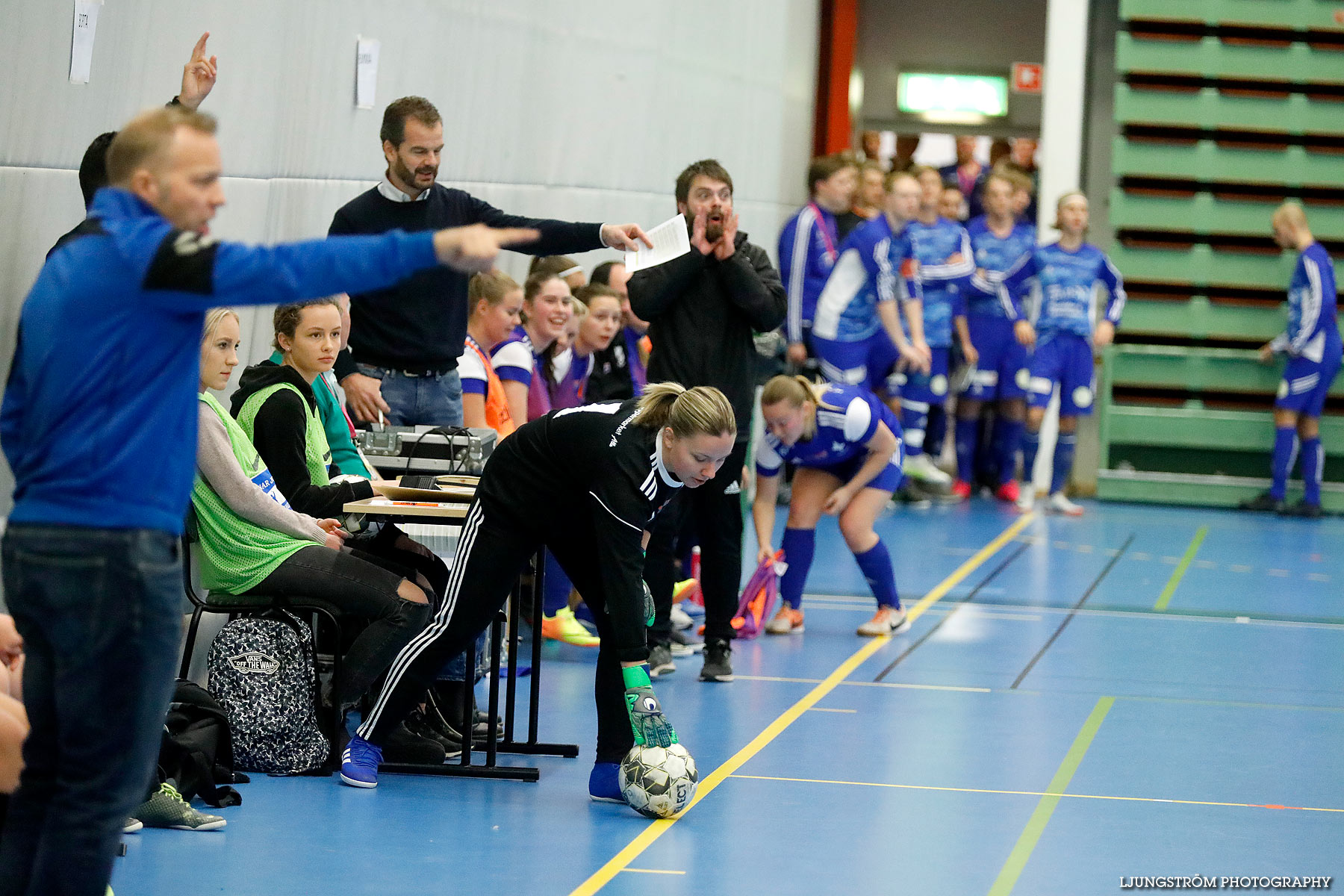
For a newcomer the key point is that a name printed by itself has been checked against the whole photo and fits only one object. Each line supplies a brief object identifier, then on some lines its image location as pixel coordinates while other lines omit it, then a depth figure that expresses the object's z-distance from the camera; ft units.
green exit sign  102.32
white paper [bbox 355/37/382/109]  45.87
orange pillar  95.74
